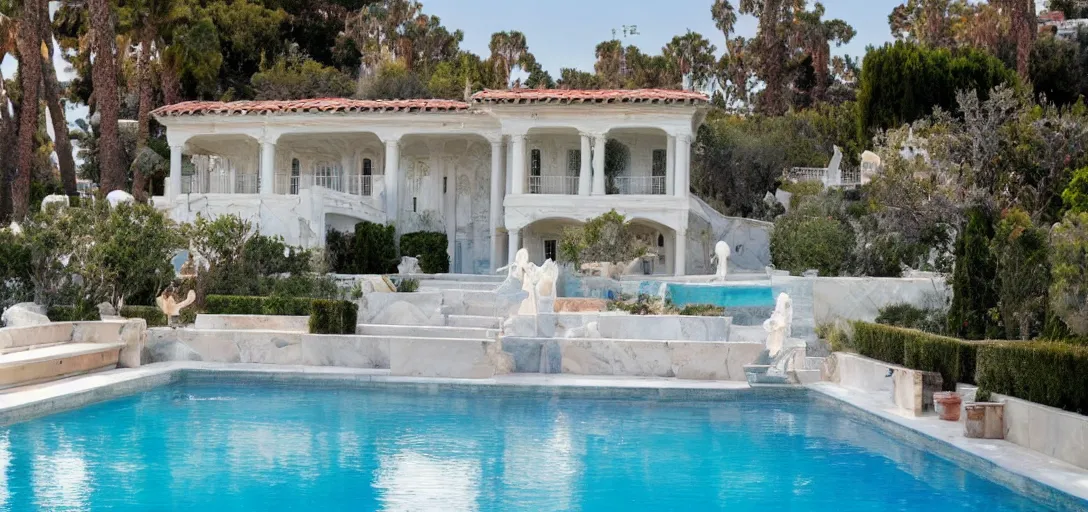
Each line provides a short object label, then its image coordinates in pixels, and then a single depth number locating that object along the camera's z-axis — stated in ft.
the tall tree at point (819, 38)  195.00
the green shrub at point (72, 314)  62.95
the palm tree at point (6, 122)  116.57
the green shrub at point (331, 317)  60.59
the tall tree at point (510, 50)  203.82
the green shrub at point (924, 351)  44.37
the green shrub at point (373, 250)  100.89
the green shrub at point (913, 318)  66.16
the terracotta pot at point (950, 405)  42.16
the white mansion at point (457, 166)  99.30
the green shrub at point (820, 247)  86.07
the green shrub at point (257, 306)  69.41
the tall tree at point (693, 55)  200.75
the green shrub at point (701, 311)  68.94
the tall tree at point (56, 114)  119.14
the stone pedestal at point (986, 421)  38.32
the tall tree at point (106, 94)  110.42
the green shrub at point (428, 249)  102.53
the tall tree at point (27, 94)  106.93
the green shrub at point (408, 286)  81.56
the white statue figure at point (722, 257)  84.79
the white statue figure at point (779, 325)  54.95
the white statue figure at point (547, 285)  62.64
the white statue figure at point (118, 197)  93.51
